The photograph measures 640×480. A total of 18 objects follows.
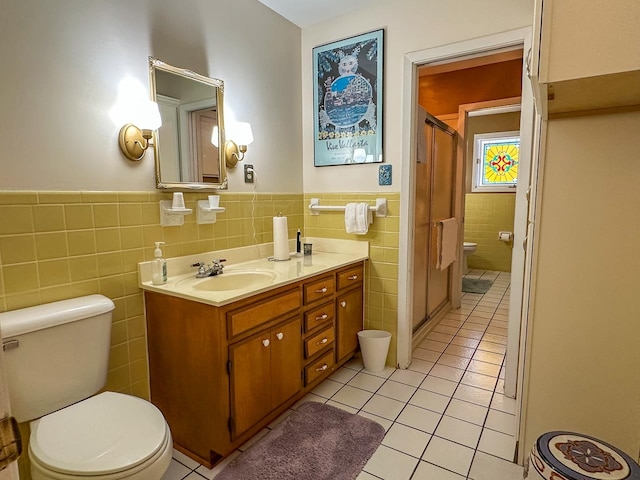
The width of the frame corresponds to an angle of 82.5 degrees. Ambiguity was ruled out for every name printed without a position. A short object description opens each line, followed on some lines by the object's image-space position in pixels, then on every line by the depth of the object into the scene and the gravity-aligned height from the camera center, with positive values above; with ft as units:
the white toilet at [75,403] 3.75 -2.62
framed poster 8.19 +2.23
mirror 6.15 +1.20
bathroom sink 6.15 -1.52
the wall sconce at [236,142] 7.32 +1.09
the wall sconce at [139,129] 5.65 +1.05
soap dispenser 5.92 -1.17
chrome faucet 6.51 -1.32
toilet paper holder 16.58 -1.90
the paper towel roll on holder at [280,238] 7.93 -0.91
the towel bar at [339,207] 8.32 -0.28
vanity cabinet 5.31 -2.63
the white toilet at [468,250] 16.71 -2.51
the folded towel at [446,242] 10.55 -1.39
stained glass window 17.34 +1.60
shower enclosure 9.38 -0.30
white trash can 8.21 -3.50
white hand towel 8.32 -0.51
